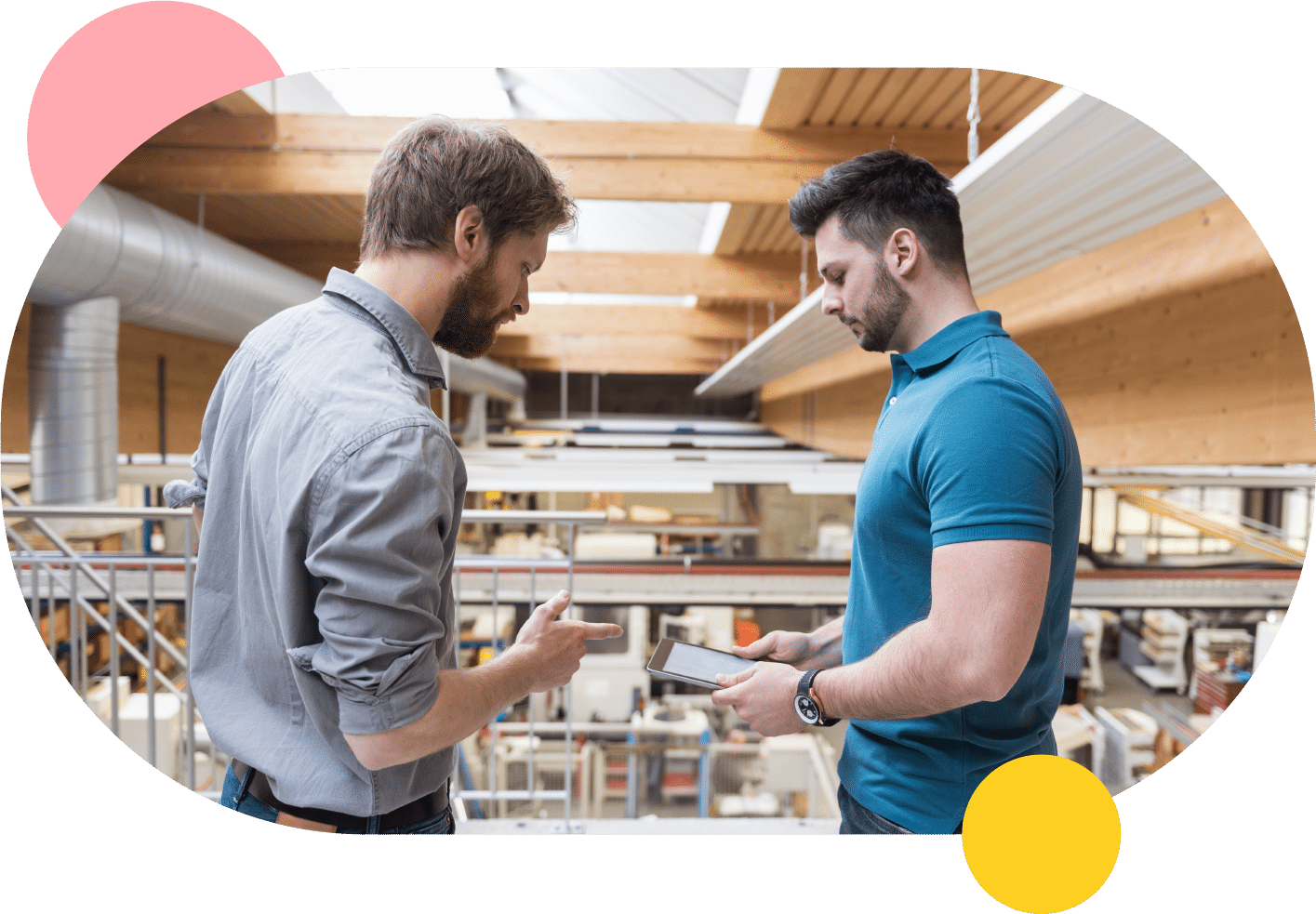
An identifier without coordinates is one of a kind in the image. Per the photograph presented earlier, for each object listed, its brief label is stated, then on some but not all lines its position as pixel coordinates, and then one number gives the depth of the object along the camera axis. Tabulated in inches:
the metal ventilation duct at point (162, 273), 79.5
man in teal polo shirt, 33.8
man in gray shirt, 30.4
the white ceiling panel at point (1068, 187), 50.9
